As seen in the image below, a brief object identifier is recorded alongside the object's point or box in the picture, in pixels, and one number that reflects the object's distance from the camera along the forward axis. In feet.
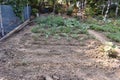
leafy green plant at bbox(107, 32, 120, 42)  8.25
